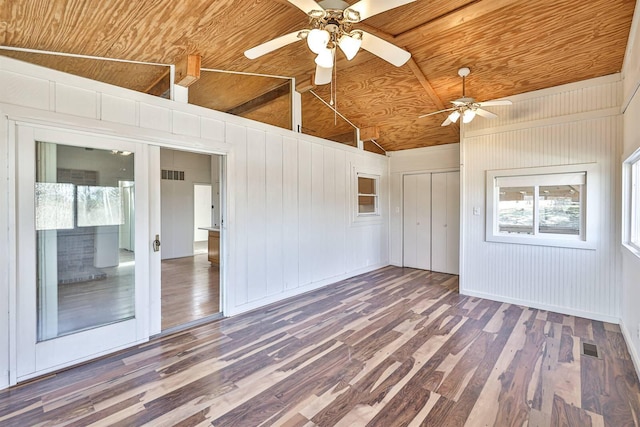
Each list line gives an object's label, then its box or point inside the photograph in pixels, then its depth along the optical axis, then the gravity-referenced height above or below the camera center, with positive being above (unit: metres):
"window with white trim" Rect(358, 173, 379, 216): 6.10 +0.33
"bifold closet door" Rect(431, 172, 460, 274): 6.03 -0.24
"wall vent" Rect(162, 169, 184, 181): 7.74 +0.94
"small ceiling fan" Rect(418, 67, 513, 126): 3.62 +1.25
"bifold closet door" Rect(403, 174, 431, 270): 6.39 -0.24
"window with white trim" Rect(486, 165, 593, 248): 3.89 +0.05
